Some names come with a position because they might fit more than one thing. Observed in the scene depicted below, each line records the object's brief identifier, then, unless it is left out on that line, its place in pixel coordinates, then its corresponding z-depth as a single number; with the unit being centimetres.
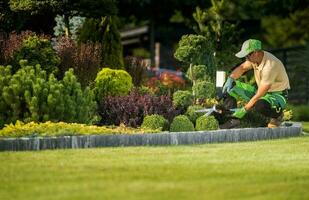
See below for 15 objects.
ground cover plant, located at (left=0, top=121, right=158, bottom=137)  1420
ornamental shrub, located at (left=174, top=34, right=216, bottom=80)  1864
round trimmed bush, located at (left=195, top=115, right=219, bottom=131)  1617
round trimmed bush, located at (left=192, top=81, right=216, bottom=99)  1820
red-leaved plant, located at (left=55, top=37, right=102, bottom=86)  1927
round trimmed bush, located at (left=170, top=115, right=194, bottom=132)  1605
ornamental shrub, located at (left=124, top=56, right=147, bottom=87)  2256
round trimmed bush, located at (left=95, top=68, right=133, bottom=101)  1820
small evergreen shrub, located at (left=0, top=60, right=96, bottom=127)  1506
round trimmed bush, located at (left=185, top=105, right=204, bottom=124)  1700
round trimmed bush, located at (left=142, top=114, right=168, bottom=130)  1596
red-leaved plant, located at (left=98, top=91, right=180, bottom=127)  1675
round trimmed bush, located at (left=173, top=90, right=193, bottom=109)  1751
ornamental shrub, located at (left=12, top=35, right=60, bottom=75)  1770
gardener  1658
